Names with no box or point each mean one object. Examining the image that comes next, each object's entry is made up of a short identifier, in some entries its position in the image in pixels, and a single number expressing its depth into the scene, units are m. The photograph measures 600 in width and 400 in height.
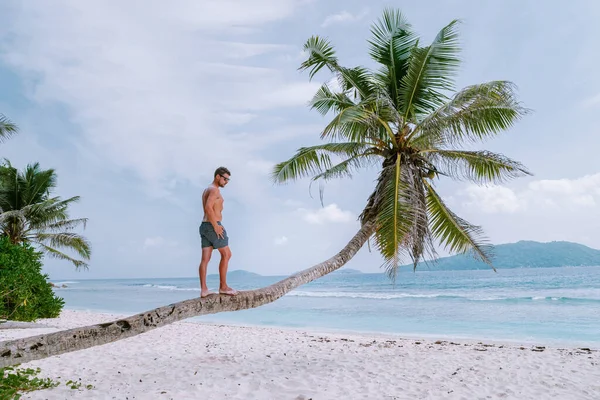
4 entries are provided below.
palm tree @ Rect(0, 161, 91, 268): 20.48
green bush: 12.11
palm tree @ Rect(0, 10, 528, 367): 7.55
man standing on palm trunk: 4.89
